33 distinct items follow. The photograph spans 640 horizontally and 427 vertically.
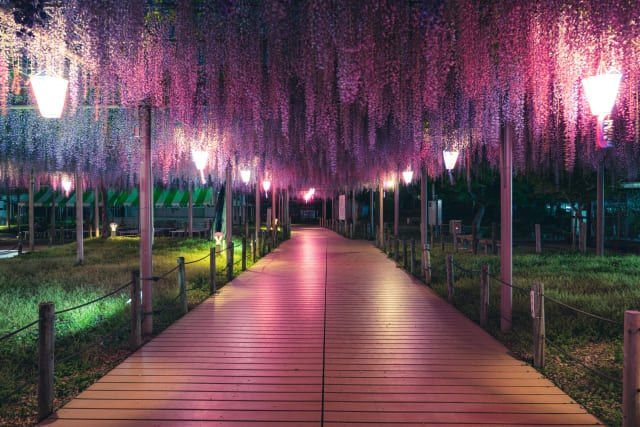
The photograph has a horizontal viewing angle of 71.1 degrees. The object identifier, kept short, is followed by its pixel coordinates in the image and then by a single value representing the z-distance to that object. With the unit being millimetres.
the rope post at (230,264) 8586
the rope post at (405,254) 10258
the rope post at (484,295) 5052
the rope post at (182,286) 5723
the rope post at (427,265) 8222
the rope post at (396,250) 11205
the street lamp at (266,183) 16672
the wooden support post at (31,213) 15111
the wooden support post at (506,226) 4887
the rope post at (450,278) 6457
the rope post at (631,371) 2503
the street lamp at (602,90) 4000
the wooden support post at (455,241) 14048
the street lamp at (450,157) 9000
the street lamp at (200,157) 8266
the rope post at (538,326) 3742
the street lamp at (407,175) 12472
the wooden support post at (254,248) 12032
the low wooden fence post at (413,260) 9328
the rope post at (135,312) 4336
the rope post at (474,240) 12995
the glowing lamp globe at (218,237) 13971
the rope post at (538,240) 12881
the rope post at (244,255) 9945
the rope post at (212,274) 7000
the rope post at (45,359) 2900
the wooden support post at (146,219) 4855
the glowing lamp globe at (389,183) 15767
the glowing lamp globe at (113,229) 20227
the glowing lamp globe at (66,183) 18841
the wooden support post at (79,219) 10742
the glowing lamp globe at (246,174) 13127
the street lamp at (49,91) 4375
